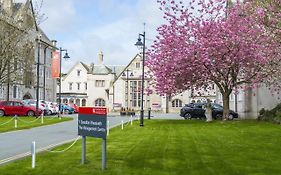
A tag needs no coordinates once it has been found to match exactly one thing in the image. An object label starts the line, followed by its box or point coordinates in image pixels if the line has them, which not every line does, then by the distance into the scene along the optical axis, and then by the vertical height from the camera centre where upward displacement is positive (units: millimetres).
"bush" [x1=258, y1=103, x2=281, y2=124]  33328 -629
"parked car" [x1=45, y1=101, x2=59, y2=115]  50156 -223
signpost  11037 -435
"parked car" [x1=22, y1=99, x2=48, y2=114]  46662 +202
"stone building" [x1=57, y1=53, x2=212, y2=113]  89062 +3618
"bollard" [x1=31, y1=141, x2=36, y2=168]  11334 -1210
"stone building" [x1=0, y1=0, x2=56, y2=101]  44688 +4809
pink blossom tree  31891 +3579
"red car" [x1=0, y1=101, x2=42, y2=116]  43719 -286
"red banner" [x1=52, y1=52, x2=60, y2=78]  41312 +3666
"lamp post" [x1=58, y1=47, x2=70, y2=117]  44750 +4817
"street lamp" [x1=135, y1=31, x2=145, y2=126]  31281 +4220
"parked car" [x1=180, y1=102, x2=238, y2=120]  41719 -452
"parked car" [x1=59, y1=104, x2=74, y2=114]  60538 -392
